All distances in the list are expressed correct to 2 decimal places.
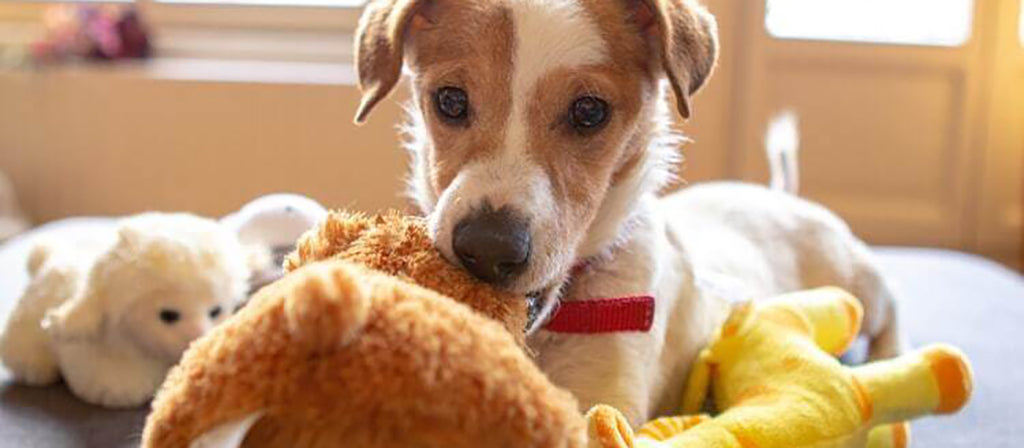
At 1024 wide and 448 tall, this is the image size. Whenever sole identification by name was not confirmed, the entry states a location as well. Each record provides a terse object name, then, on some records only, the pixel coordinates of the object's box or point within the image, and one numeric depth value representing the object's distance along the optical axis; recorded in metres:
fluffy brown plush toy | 0.34
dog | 0.47
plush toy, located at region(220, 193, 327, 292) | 0.61
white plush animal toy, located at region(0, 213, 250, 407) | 0.57
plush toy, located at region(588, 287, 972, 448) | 0.47
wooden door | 1.28
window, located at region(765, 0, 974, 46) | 1.32
